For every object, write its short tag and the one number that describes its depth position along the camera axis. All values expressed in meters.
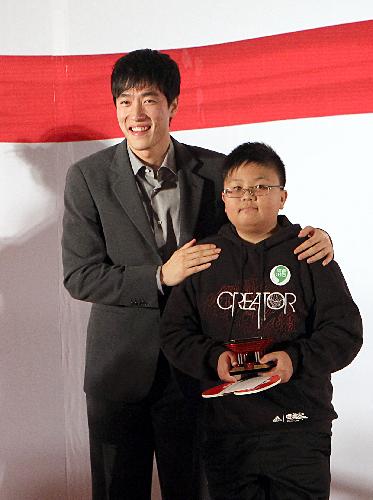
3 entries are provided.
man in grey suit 3.54
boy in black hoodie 3.30
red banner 3.59
